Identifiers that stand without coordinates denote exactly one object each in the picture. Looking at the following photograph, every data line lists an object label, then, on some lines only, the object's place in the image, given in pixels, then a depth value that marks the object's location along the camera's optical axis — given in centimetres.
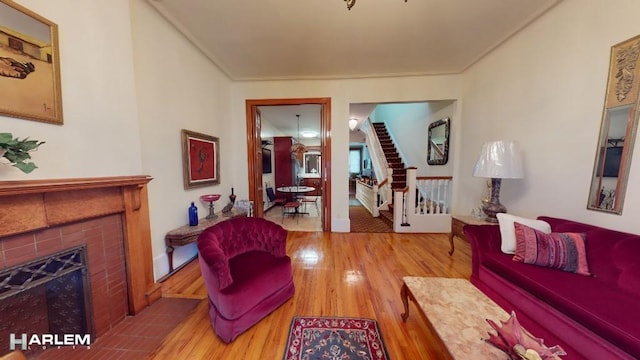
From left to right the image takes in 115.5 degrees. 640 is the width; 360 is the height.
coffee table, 103
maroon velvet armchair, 150
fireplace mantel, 113
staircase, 533
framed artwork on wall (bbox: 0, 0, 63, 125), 114
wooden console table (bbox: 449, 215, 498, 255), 257
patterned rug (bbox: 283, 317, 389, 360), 140
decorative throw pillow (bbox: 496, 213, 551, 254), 185
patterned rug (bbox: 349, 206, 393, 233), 408
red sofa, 107
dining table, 516
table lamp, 226
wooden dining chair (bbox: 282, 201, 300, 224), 479
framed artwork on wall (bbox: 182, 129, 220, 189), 261
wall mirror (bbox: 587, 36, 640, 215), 157
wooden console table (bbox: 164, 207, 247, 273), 230
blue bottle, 259
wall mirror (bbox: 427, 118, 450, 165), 399
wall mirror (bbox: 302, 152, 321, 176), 888
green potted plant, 105
